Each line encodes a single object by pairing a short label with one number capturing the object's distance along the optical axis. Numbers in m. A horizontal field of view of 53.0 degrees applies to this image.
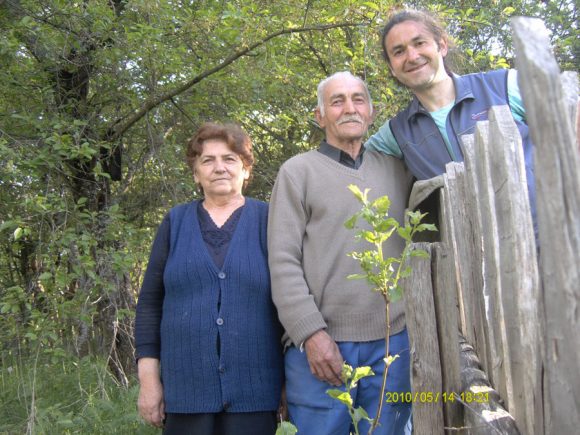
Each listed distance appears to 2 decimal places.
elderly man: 2.28
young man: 2.38
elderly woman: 2.33
